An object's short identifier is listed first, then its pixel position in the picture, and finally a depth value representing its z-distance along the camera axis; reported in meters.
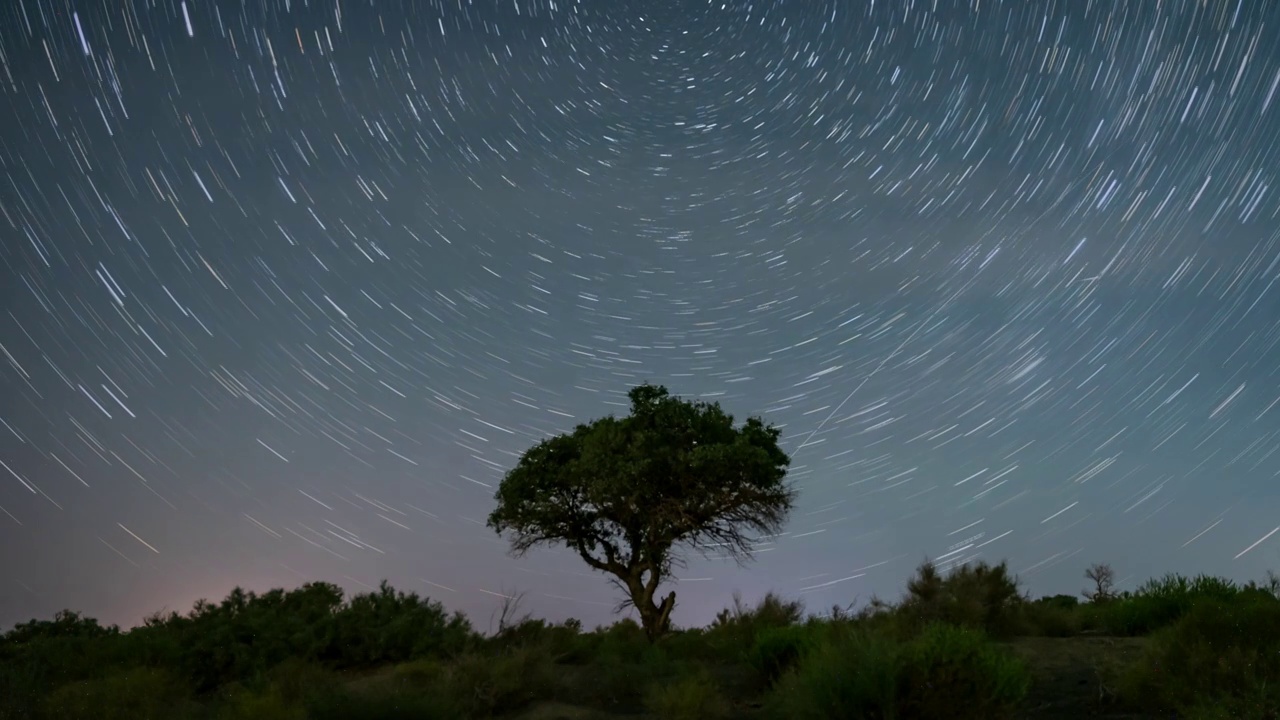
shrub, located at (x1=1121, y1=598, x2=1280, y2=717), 10.04
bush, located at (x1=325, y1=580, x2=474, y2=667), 18.36
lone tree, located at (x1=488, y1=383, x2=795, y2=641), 22.73
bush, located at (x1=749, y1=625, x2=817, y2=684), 14.30
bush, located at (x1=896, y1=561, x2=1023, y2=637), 17.75
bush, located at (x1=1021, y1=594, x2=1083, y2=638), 18.00
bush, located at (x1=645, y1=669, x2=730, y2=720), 11.95
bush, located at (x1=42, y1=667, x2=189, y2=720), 12.68
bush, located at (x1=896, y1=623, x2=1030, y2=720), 10.02
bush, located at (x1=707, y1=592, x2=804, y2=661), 17.92
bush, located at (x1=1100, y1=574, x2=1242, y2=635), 15.98
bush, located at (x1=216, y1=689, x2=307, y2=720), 11.30
